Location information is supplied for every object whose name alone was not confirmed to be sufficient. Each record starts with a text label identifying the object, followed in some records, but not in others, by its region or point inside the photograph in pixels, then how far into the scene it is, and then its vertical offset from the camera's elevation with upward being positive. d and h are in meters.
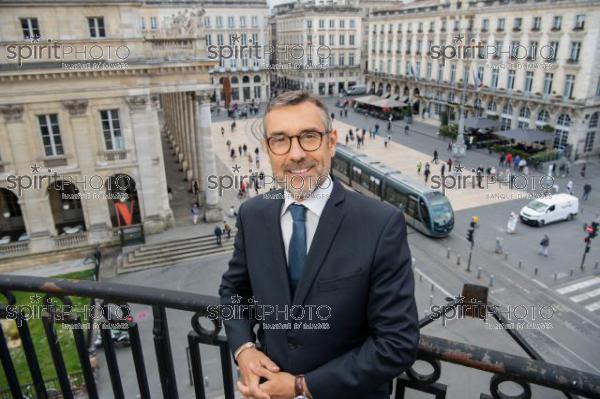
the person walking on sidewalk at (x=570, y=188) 35.89 -11.19
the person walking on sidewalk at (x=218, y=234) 27.91 -10.84
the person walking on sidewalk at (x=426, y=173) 39.19 -10.69
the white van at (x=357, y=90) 85.88 -8.70
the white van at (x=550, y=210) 30.66 -10.86
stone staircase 26.53 -11.62
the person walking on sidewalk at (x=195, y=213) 30.28 -10.55
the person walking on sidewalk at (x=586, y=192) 34.31 -11.04
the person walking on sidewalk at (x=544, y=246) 26.05 -11.17
